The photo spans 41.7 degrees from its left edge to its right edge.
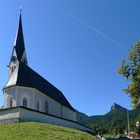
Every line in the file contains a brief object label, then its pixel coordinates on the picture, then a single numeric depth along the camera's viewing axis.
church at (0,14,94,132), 21.44
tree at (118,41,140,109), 14.64
